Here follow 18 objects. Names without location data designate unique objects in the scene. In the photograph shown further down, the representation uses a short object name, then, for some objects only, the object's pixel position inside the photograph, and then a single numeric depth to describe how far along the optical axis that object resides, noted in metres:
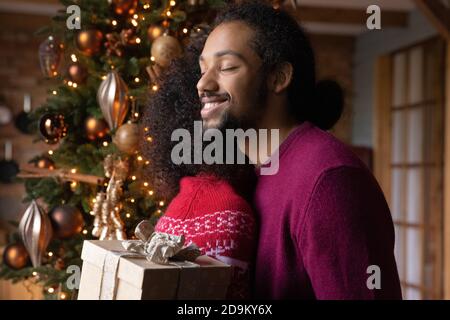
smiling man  0.99
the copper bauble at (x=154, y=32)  2.10
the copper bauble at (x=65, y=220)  2.15
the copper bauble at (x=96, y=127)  2.21
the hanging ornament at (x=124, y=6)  2.18
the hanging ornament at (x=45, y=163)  2.38
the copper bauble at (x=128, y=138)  2.02
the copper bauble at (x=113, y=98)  2.03
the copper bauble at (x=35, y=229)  2.14
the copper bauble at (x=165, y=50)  1.96
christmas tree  2.04
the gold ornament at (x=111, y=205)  1.99
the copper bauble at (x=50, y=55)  2.30
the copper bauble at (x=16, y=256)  2.33
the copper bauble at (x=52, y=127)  2.17
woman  1.11
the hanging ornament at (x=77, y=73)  2.26
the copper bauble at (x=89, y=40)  2.18
